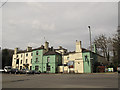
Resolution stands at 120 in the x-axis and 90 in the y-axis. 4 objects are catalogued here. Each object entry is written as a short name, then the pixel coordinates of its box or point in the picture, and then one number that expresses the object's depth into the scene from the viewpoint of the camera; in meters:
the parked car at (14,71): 41.77
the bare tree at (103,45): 47.27
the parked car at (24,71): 41.92
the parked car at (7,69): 43.94
